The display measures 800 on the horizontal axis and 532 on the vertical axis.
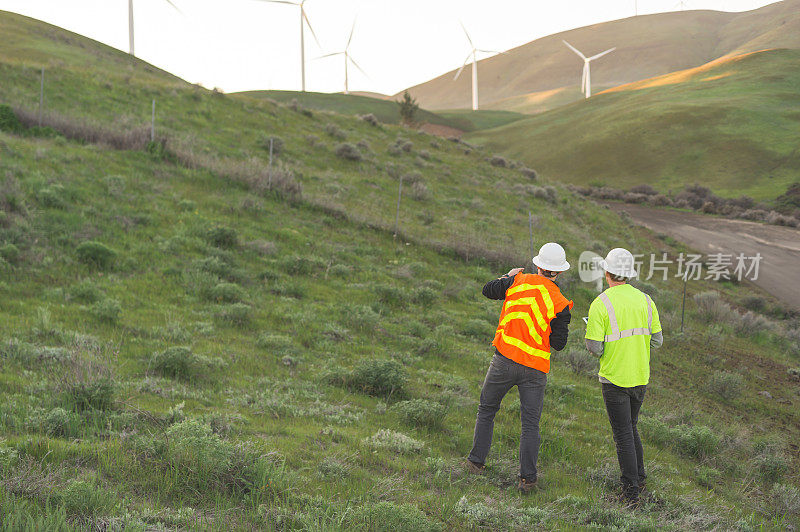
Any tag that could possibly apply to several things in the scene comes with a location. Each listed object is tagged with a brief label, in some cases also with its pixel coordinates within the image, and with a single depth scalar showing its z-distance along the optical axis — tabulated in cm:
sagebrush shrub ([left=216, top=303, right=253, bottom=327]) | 1023
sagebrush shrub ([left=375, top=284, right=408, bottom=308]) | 1352
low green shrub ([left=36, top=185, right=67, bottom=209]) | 1320
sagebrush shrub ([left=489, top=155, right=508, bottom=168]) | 4403
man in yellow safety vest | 562
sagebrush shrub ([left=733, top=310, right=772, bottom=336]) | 1861
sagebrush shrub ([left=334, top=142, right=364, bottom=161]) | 2992
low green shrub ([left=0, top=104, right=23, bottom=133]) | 1855
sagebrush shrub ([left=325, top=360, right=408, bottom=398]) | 815
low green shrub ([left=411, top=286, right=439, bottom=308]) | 1403
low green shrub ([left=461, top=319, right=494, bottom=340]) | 1272
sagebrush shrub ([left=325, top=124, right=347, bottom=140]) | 3458
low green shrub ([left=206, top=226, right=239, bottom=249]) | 1427
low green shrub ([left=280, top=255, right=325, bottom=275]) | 1409
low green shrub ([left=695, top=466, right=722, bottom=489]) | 701
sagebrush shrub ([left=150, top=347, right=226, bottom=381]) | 734
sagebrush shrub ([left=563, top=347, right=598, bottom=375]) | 1151
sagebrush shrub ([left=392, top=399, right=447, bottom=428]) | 702
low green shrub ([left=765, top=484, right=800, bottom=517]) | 642
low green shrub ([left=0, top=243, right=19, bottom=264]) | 1042
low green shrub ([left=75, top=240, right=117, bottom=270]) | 1141
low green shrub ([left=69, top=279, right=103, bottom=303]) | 973
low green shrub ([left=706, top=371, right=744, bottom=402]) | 1183
